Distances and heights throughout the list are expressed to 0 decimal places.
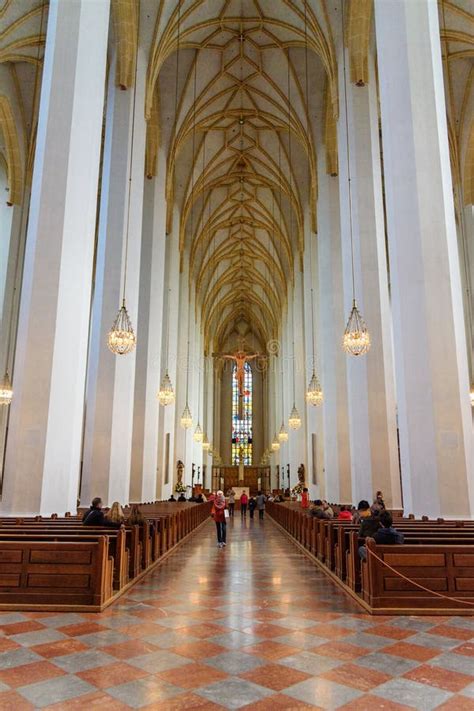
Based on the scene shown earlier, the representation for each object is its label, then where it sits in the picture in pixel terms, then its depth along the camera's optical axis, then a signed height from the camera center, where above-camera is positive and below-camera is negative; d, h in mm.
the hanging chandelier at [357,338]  11023 +2940
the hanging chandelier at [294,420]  24075 +2830
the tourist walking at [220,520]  11930 -789
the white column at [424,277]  8695 +3507
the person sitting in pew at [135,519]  8070 -518
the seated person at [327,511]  11344 -561
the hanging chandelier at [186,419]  22391 +2654
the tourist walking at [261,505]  23386 -885
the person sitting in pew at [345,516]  10876 -625
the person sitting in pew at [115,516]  7590 -451
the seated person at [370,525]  6400 -474
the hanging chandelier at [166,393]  18094 +2998
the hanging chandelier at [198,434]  28730 +2612
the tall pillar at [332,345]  17359 +4829
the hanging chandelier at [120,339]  11172 +2934
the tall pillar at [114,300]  13250 +4838
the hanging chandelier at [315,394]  18469 +3041
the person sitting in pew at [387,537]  5926 -564
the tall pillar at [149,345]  17312 +4764
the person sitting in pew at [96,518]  7473 -474
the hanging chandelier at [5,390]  15250 +2586
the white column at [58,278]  9039 +3614
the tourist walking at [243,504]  25891 -940
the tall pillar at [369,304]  12539 +4386
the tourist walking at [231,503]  24241 -826
